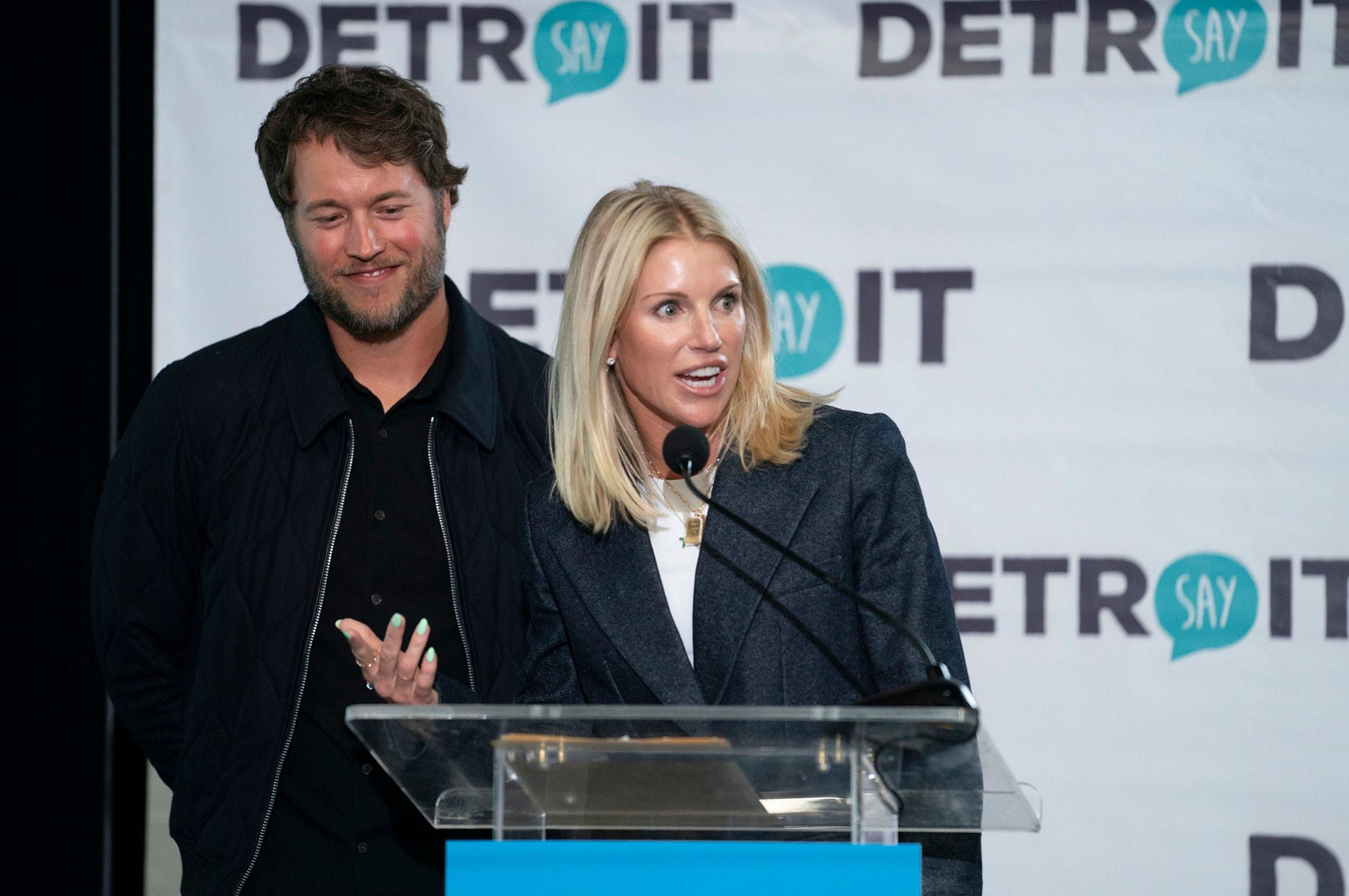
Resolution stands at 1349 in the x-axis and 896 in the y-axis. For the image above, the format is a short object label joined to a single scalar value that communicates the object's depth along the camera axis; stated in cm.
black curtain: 747
